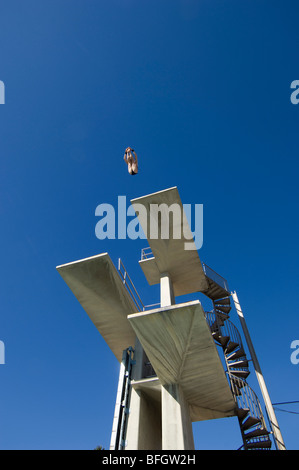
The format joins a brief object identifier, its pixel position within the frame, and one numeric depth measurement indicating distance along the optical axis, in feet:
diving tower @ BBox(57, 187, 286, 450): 26.03
